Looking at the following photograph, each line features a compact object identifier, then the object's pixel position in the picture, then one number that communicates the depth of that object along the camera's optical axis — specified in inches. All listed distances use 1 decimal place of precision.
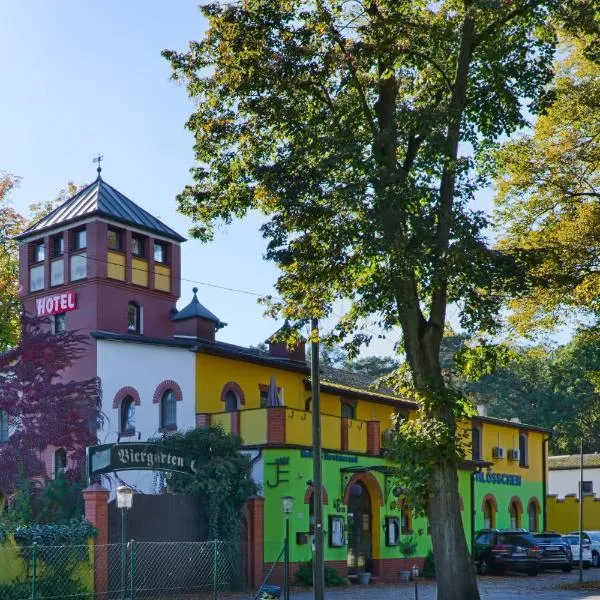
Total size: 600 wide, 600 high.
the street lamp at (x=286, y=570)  864.3
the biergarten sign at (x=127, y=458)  1083.3
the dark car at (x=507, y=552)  1560.0
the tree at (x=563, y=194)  1075.3
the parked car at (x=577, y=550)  1774.7
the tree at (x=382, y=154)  792.9
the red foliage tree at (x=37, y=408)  1264.8
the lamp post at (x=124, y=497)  825.5
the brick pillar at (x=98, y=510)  1002.1
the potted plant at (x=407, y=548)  1423.5
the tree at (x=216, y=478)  1168.8
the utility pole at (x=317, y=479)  912.9
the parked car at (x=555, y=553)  1624.0
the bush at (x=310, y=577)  1285.7
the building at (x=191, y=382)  1307.8
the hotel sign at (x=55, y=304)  1418.6
